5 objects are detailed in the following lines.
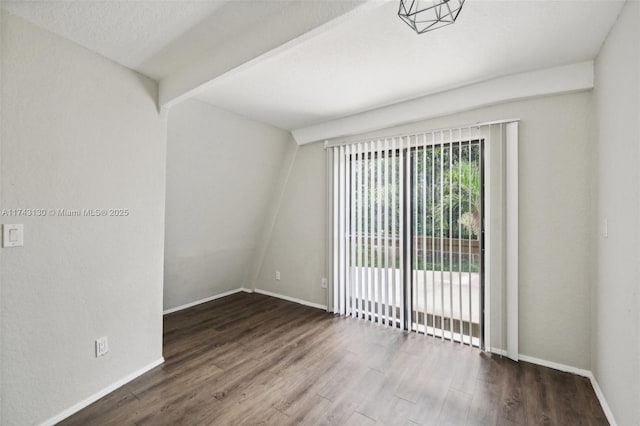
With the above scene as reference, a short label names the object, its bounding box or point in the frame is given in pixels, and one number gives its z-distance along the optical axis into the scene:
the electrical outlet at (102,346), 1.96
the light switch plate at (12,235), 1.52
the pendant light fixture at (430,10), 1.48
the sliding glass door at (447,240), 2.64
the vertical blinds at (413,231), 2.66
